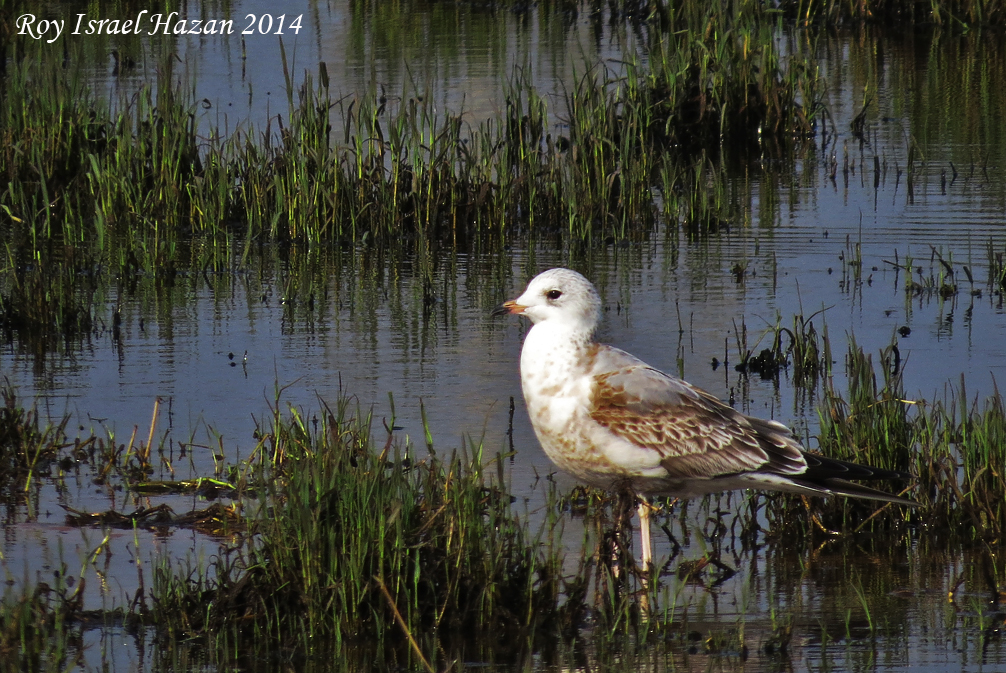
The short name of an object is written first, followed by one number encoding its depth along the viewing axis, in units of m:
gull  11.23
